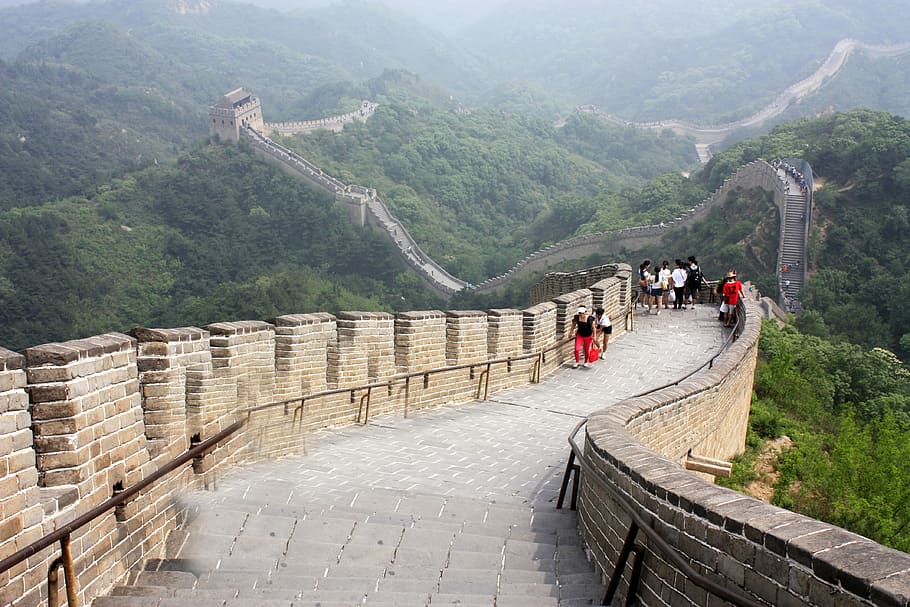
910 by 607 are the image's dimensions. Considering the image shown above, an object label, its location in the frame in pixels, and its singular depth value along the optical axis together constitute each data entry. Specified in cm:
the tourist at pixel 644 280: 1748
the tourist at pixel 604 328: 1352
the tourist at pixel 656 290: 1714
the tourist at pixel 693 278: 1750
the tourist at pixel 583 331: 1258
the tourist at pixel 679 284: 1720
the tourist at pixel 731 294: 1530
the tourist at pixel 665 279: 1725
